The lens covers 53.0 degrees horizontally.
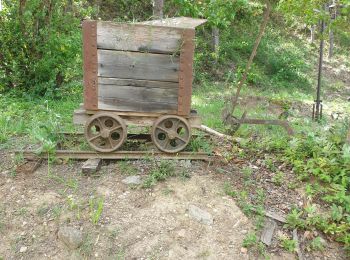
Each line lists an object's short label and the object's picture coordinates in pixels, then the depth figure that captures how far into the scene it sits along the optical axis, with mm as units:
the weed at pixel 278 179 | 4539
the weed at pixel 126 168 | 4429
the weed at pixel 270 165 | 4845
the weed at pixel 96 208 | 3666
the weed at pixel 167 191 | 4095
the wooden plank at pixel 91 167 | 4320
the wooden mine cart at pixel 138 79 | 4281
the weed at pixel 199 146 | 4965
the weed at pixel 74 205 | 3787
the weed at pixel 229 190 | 4184
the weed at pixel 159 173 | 4180
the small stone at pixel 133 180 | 4232
